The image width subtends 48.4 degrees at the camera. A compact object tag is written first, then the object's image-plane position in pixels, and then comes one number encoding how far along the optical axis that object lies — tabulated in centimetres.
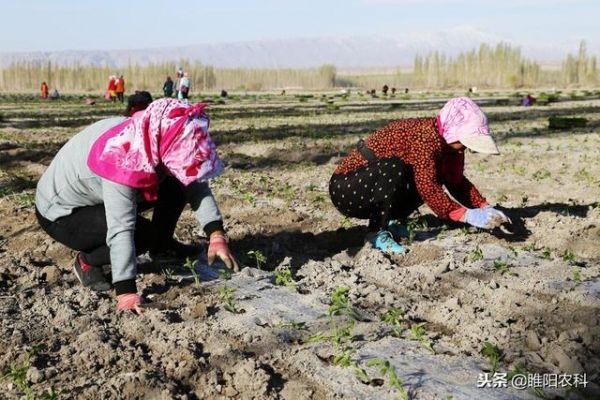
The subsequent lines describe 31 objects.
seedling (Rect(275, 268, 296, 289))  362
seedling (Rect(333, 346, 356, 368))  262
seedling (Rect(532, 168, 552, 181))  687
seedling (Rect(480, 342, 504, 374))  263
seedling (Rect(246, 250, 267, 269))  397
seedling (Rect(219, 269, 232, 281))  362
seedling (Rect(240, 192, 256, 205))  591
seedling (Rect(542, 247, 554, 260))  398
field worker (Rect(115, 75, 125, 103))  2603
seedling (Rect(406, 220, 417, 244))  442
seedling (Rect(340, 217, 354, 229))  506
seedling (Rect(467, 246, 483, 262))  397
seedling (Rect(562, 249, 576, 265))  390
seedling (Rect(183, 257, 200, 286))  364
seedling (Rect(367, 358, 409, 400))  237
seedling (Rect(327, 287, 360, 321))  310
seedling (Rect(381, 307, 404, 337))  295
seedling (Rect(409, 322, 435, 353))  281
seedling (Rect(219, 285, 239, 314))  329
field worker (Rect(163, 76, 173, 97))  2577
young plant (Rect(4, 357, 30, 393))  252
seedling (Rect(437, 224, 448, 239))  453
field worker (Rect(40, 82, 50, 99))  3349
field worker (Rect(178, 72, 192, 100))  2120
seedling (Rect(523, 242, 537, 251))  419
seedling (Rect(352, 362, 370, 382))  252
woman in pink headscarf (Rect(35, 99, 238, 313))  300
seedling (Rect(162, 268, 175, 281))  379
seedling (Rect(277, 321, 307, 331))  303
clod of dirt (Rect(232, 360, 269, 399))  247
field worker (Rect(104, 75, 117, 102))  2627
